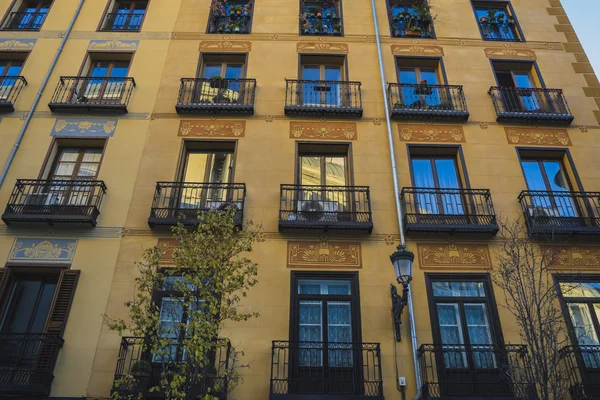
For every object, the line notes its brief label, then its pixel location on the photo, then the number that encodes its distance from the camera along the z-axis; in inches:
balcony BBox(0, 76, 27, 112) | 556.7
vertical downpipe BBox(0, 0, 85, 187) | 512.4
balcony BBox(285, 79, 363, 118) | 558.6
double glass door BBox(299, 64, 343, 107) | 585.6
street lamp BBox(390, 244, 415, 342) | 362.6
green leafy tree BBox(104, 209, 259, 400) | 311.1
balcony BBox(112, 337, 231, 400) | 342.6
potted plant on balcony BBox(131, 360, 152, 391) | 371.6
